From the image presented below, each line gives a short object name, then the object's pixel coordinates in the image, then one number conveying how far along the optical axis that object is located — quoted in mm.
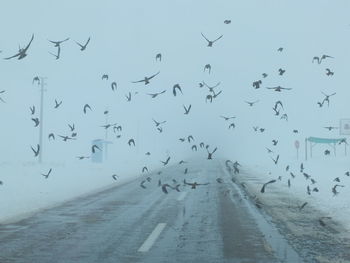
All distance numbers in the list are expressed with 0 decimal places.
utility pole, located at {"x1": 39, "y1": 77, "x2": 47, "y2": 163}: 51403
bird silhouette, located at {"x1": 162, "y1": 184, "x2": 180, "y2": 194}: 20783
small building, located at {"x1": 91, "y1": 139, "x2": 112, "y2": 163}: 50438
